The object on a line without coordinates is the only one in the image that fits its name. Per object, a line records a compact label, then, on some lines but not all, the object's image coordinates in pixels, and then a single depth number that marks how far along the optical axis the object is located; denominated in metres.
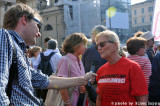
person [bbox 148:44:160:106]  2.42
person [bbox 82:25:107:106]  3.91
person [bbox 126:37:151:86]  3.33
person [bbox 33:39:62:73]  5.13
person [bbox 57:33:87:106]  3.05
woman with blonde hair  2.22
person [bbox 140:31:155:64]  4.73
